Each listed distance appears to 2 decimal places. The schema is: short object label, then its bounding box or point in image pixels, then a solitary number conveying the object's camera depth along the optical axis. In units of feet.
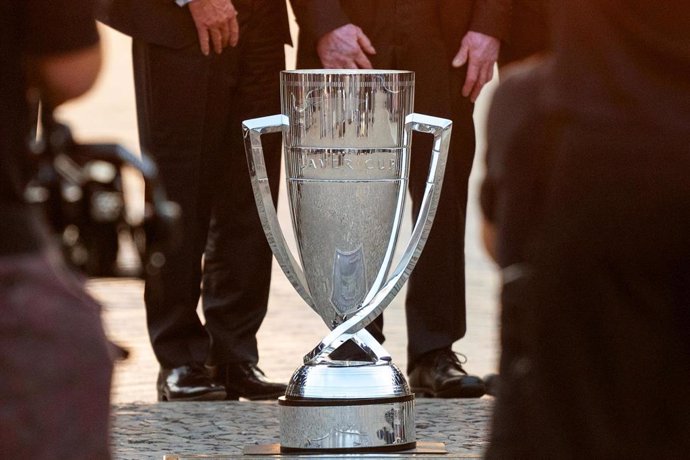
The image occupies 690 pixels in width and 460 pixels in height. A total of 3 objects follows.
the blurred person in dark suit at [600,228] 23.01
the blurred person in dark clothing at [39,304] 23.44
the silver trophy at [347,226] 28.24
